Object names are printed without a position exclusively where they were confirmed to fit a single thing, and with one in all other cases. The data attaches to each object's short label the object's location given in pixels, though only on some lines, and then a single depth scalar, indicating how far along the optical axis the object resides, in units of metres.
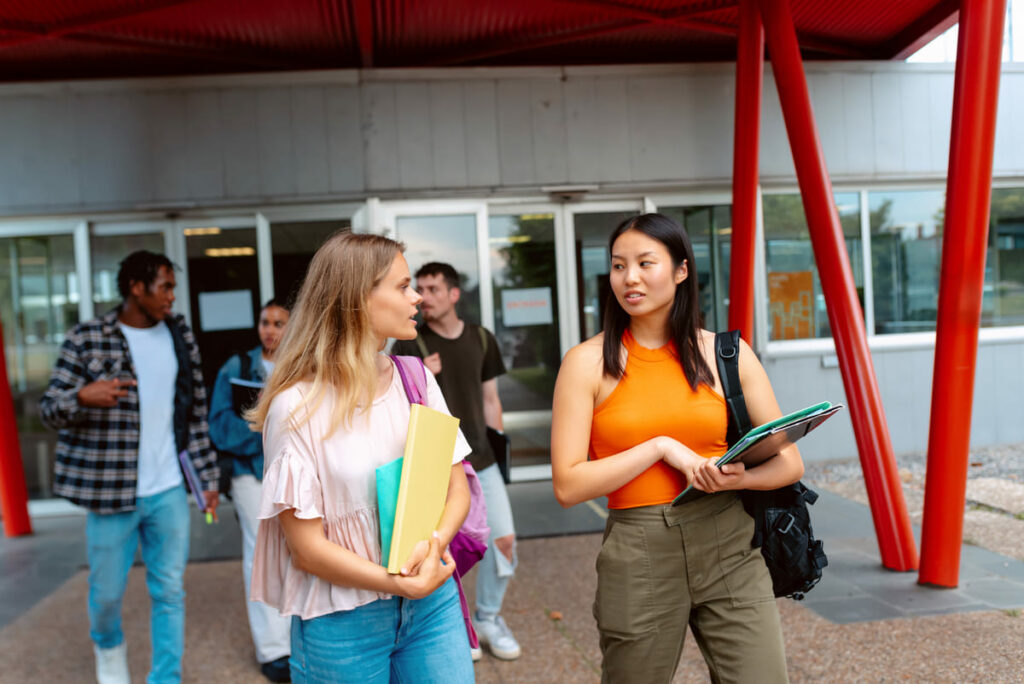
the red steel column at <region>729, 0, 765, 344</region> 6.61
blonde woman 1.84
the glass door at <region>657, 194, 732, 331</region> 8.47
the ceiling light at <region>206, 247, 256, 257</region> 7.98
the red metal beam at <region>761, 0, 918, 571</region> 5.05
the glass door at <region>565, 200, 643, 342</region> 8.38
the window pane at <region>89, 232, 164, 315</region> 7.93
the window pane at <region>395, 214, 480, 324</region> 8.06
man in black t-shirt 3.99
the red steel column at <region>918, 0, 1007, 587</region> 4.34
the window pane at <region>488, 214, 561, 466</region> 8.31
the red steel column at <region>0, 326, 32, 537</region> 7.12
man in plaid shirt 3.43
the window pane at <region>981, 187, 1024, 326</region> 9.07
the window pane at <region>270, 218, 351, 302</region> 7.98
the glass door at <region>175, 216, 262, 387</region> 7.95
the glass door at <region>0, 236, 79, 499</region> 7.94
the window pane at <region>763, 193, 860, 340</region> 8.67
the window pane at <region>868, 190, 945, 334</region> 8.89
